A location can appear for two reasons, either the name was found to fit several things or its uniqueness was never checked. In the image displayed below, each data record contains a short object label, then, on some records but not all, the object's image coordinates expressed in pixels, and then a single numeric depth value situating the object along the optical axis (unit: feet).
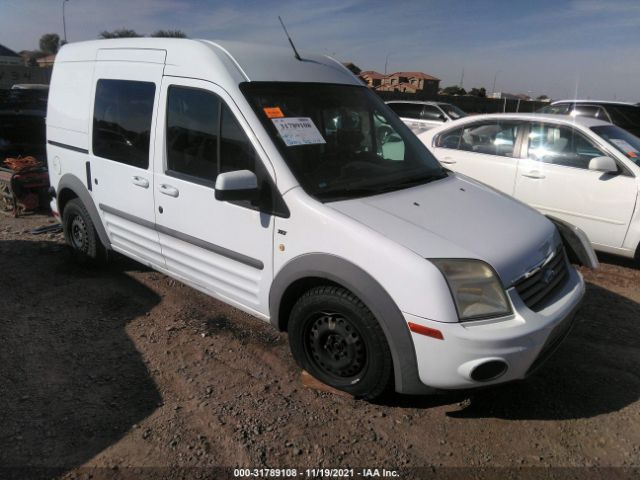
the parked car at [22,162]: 21.86
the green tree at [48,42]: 319.90
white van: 8.05
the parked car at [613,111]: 32.53
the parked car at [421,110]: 46.11
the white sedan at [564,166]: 16.02
